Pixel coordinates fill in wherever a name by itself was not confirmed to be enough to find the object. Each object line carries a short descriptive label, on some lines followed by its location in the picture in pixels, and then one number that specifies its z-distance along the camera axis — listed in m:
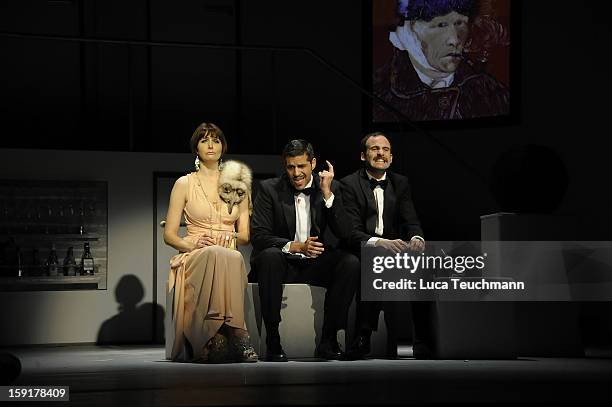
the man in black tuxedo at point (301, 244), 10.27
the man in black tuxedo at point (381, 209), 10.66
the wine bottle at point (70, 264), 14.56
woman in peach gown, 10.17
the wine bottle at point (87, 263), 14.57
